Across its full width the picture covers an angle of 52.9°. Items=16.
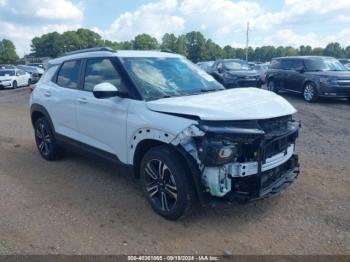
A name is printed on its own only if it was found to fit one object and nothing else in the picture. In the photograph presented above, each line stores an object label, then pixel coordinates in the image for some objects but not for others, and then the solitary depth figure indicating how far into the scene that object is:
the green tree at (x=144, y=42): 84.31
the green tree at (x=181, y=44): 83.31
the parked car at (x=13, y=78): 25.70
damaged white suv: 3.42
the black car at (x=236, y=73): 15.44
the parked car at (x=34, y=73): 29.25
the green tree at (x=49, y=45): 103.12
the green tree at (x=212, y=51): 88.81
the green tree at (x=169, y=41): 85.42
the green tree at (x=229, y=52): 95.25
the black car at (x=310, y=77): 12.41
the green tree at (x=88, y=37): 104.31
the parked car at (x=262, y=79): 16.42
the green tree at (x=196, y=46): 89.81
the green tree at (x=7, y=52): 95.62
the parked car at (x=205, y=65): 20.97
